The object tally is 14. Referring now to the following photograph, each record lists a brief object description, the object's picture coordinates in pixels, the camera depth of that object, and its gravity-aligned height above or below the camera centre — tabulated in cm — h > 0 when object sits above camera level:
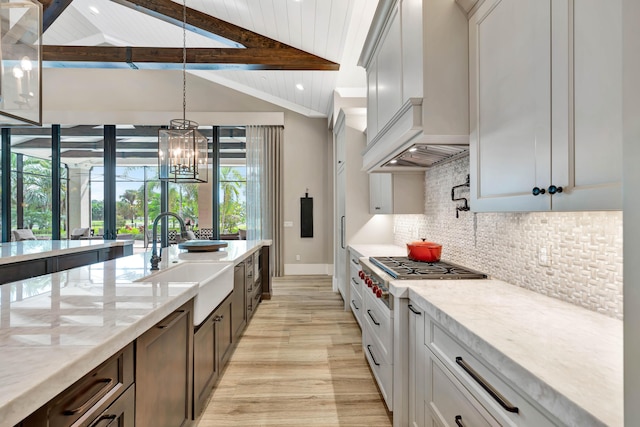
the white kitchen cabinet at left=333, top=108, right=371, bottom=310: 393 +39
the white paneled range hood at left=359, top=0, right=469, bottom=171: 158 +73
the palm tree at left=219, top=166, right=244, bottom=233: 665 +38
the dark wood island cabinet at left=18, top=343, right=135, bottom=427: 77 -53
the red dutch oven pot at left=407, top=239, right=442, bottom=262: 228 -28
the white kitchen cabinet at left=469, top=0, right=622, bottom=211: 82 +36
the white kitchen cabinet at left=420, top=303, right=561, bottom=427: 81 -57
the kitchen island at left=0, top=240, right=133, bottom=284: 263 -43
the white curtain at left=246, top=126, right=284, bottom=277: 648 +51
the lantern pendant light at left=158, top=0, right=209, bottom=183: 303 +60
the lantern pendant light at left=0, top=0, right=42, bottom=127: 171 +89
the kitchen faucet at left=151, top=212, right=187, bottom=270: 204 -26
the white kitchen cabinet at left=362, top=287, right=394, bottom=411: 184 -88
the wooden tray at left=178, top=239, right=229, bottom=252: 305 -33
